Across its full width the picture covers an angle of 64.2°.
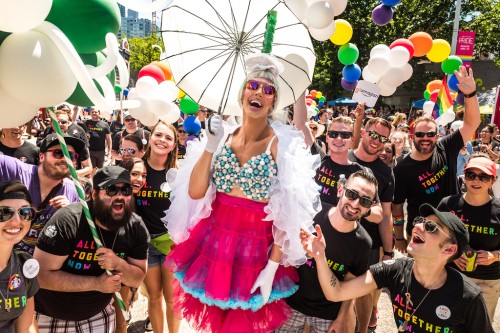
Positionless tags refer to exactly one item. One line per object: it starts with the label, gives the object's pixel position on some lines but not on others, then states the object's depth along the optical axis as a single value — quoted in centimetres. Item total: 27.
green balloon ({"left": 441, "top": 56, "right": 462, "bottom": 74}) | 685
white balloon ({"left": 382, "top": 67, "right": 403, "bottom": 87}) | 495
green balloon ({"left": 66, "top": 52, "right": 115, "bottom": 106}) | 192
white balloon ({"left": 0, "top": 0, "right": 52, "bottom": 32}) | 154
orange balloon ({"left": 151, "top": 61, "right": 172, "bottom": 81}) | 494
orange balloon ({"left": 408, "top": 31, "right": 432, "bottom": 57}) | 578
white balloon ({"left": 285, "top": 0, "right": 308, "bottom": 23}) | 330
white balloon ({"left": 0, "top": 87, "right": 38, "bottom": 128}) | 177
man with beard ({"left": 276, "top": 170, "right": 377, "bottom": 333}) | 262
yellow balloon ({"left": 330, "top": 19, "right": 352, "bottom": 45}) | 573
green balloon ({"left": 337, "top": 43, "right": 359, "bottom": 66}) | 623
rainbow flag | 827
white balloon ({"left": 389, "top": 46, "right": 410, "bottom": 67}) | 496
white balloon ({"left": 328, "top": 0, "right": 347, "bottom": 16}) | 366
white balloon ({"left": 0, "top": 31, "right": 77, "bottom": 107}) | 165
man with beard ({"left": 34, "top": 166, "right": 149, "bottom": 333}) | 237
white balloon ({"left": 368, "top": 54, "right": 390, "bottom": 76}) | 493
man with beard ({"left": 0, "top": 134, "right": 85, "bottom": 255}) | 276
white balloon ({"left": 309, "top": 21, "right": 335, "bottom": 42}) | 364
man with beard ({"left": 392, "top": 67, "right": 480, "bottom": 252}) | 392
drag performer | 217
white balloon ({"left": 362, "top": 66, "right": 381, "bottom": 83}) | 501
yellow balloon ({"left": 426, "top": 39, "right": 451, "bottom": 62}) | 623
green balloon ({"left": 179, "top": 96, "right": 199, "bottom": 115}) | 584
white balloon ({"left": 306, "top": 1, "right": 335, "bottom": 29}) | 329
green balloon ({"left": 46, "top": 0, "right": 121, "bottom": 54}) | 177
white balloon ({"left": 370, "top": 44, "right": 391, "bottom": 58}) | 511
